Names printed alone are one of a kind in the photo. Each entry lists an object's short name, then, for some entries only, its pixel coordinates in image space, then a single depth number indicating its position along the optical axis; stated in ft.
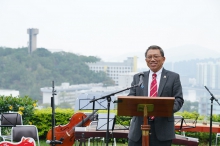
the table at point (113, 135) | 25.13
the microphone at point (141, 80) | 17.01
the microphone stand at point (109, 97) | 18.75
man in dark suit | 17.22
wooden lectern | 14.88
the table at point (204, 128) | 30.51
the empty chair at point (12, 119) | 33.33
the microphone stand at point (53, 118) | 22.69
